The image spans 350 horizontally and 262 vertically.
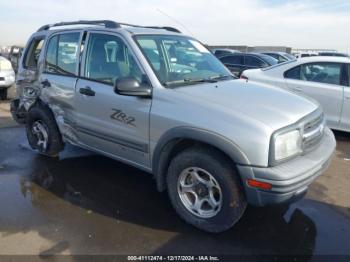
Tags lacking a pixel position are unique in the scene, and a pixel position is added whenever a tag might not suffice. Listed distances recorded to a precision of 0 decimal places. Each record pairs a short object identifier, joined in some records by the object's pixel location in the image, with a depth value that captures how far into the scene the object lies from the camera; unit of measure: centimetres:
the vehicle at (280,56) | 1688
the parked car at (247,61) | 1177
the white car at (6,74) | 972
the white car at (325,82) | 618
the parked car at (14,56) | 1403
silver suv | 279
